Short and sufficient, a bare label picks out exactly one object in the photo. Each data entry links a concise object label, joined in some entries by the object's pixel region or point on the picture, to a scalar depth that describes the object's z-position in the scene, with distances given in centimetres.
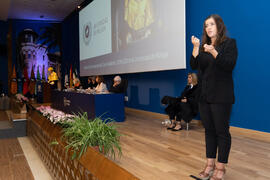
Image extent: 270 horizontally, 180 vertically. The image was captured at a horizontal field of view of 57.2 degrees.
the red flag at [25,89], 893
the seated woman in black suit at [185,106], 377
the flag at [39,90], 864
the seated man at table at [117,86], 507
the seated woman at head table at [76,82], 765
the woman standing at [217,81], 168
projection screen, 416
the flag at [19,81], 1016
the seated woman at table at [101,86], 524
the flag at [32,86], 896
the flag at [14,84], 953
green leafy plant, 165
